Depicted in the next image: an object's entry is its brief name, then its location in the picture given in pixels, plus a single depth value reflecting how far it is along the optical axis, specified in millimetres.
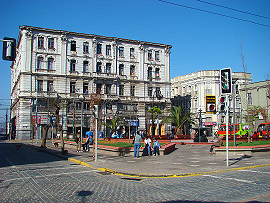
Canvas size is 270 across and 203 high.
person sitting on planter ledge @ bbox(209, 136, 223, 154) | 21141
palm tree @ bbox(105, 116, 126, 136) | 48438
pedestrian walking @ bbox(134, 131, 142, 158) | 19828
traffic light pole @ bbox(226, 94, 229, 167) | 14611
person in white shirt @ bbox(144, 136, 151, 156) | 21047
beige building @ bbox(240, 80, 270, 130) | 54531
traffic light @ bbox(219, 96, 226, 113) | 14840
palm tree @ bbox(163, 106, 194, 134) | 47906
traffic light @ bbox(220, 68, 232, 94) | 14682
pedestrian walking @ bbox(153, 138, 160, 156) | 21145
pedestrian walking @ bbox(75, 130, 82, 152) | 25784
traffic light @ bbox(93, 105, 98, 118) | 17142
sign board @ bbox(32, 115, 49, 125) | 44250
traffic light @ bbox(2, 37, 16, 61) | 13406
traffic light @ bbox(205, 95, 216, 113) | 13867
